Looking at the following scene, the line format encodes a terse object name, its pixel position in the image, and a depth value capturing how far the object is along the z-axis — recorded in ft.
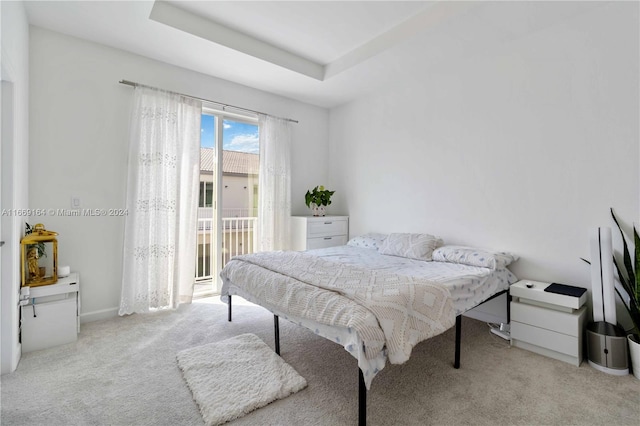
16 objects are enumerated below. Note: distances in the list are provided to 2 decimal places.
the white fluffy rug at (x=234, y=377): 5.56
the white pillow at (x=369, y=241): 12.19
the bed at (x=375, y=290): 5.07
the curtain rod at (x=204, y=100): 10.09
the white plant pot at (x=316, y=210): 14.58
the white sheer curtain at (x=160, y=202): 10.26
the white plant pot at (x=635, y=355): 6.64
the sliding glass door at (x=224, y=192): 12.78
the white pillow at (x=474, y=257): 8.73
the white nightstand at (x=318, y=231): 13.70
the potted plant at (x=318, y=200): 14.48
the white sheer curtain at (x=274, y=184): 13.65
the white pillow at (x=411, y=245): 10.28
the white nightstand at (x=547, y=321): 7.30
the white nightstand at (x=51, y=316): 7.72
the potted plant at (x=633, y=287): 6.74
